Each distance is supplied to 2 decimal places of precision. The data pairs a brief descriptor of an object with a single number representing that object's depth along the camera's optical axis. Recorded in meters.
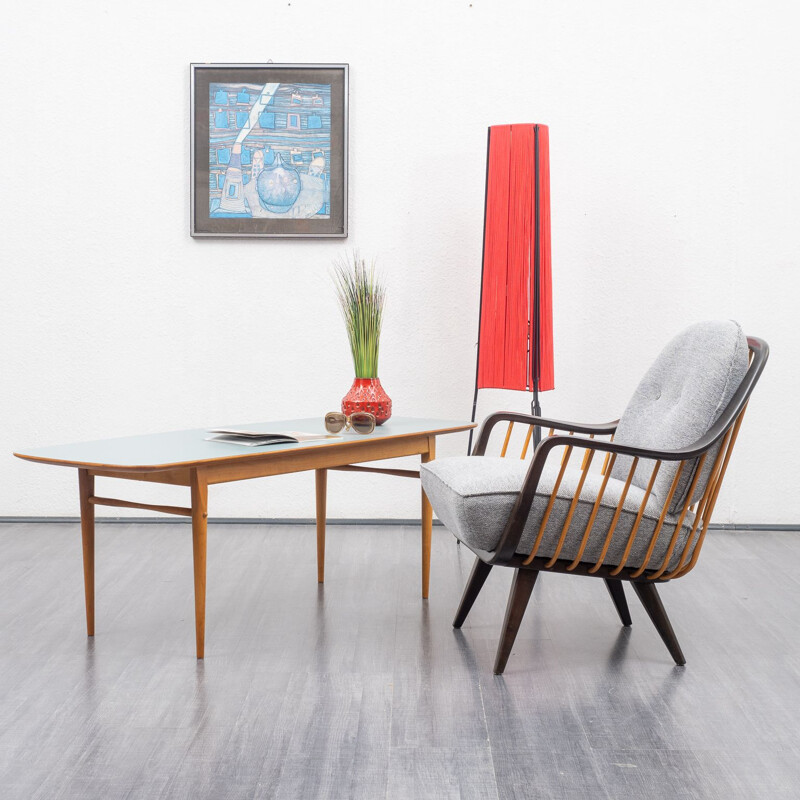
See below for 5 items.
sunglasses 2.48
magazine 2.27
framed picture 3.67
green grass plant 2.76
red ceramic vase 2.71
